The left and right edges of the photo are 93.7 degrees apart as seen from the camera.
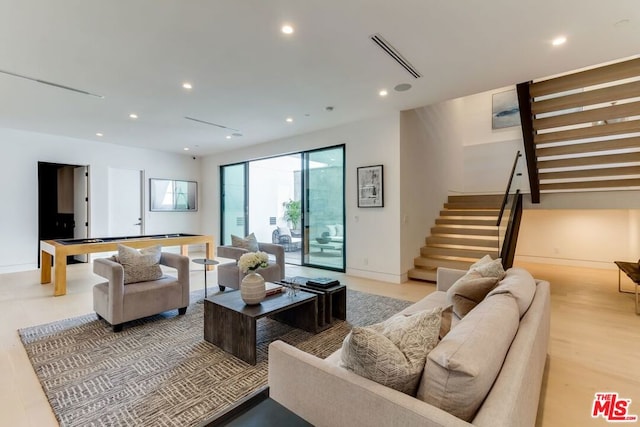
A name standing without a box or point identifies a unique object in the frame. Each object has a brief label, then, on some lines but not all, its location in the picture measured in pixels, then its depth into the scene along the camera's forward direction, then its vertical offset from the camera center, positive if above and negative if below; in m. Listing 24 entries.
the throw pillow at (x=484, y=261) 2.68 -0.42
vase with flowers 2.62 -0.56
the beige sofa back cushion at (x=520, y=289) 1.77 -0.47
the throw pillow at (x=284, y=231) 8.36 -0.40
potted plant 7.63 +0.13
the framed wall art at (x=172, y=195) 7.81 +0.61
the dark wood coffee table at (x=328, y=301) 3.07 -0.92
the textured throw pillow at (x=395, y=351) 1.08 -0.51
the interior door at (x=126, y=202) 7.15 +0.38
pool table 4.19 -0.44
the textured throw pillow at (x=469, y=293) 2.14 -0.56
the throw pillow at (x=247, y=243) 4.84 -0.42
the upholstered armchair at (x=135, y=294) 2.97 -0.81
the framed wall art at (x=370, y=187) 5.18 +0.51
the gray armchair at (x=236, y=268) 4.29 -0.76
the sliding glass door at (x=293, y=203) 5.99 +0.33
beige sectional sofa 0.96 -0.61
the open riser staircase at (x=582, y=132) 3.98 +1.23
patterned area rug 1.87 -1.17
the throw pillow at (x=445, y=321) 1.48 -0.54
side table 3.82 -0.57
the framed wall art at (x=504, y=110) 7.25 +2.58
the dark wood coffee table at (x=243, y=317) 2.42 -0.89
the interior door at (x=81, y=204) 6.79 +0.32
